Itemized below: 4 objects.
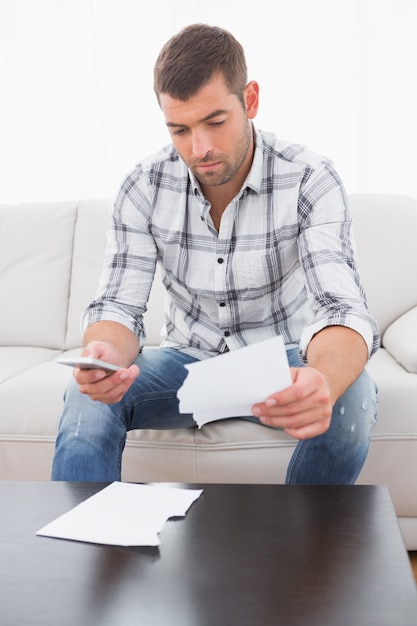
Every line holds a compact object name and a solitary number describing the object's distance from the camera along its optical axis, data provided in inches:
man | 46.8
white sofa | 55.9
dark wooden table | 25.2
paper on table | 32.0
